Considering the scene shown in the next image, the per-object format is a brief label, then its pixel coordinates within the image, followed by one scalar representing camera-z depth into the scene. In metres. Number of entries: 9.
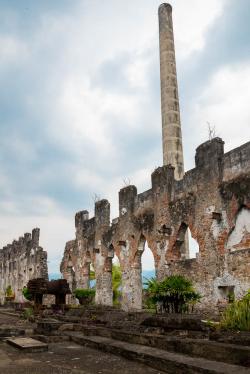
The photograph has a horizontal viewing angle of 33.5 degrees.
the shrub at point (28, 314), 12.87
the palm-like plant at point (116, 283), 31.18
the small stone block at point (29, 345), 5.60
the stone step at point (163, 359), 3.78
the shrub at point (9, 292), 36.94
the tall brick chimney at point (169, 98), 27.14
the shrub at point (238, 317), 5.49
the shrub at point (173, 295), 9.84
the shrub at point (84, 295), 20.58
